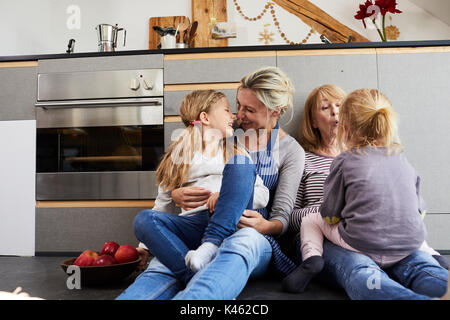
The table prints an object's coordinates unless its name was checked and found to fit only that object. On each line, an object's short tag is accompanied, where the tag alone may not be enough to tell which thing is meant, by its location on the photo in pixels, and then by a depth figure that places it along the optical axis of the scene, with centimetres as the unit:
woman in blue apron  96
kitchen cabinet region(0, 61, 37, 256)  210
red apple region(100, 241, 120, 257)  144
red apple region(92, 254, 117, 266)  134
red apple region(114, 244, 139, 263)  140
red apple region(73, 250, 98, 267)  134
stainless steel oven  208
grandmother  103
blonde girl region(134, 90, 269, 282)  119
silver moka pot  231
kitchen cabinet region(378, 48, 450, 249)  195
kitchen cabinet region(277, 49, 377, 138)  203
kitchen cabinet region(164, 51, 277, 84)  207
